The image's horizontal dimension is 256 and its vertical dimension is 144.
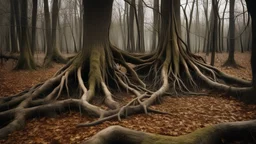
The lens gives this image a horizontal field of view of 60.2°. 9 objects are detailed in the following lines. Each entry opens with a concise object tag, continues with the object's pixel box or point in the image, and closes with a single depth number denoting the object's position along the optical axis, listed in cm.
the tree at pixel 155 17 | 1988
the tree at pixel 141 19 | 2413
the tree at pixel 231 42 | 1295
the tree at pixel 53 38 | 1500
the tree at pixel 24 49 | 1242
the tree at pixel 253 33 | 474
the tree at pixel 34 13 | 1308
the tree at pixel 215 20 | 978
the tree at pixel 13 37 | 1659
